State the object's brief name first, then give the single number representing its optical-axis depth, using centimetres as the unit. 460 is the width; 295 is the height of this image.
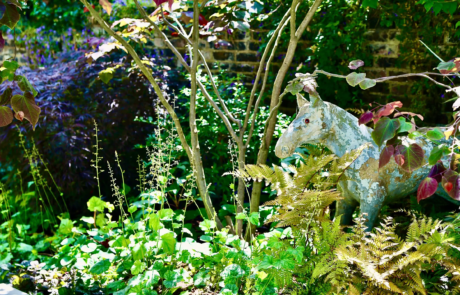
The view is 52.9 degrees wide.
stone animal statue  268
